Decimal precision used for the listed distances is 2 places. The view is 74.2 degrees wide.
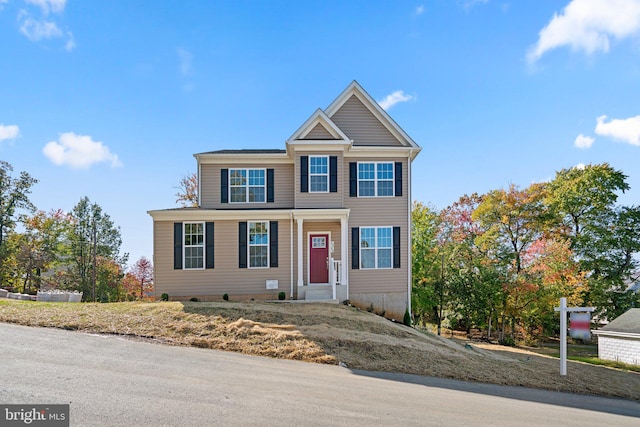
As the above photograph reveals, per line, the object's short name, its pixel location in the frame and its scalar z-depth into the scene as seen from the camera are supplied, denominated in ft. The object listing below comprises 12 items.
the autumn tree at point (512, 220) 98.94
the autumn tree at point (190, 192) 103.14
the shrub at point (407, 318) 56.90
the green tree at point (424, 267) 85.40
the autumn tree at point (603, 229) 95.35
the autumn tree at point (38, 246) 98.15
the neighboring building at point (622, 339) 72.28
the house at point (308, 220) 53.83
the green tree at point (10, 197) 99.55
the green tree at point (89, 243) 109.09
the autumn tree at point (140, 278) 131.54
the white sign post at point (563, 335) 35.42
